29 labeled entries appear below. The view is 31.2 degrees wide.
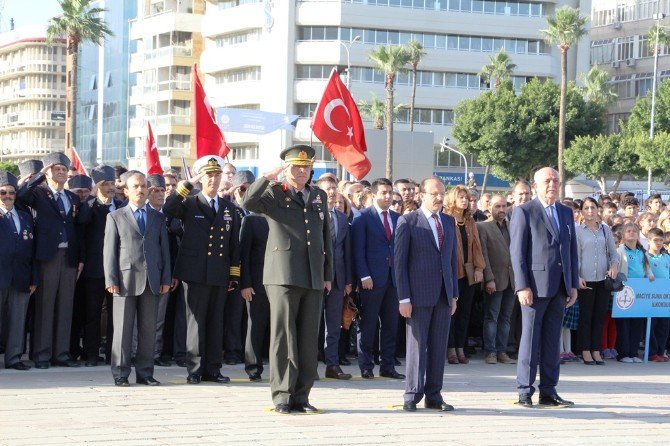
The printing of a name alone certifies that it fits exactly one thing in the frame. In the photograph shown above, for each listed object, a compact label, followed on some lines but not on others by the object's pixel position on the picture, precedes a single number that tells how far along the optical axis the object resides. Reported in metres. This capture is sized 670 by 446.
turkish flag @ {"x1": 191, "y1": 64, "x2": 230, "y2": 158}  17.72
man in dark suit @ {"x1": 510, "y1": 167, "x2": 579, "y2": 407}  11.30
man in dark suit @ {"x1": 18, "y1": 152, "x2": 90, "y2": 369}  13.30
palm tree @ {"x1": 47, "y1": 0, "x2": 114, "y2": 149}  72.38
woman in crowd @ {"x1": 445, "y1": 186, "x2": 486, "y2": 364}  15.06
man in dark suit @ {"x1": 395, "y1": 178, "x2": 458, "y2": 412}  10.96
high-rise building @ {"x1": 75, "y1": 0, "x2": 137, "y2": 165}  119.93
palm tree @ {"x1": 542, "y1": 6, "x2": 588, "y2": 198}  67.38
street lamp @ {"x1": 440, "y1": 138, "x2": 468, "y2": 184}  82.21
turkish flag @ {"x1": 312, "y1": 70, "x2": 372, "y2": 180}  17.09
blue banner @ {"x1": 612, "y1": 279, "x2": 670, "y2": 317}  15.95
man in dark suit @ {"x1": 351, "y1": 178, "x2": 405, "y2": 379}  13.35
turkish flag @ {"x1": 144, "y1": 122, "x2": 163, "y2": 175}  20.03
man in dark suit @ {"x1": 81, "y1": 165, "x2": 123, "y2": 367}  13.63
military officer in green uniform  10.52
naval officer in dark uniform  12.28
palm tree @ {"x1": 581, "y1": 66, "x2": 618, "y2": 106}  90.69
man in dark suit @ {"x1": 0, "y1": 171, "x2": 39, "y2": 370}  13.06
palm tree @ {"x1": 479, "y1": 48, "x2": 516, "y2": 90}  83.06
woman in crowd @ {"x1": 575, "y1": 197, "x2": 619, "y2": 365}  15.52
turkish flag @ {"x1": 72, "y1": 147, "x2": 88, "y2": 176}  18.66
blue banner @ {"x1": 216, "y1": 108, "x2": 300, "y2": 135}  26.35
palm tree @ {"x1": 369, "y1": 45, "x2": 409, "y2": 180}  79.44
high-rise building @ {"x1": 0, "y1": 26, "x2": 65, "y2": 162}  150.75
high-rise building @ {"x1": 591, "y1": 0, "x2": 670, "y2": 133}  98.69
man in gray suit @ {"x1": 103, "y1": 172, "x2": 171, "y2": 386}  12.15
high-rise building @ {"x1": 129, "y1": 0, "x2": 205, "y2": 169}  95.94
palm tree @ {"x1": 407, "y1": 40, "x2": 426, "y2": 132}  81.69
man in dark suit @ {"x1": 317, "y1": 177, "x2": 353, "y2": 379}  13.35
